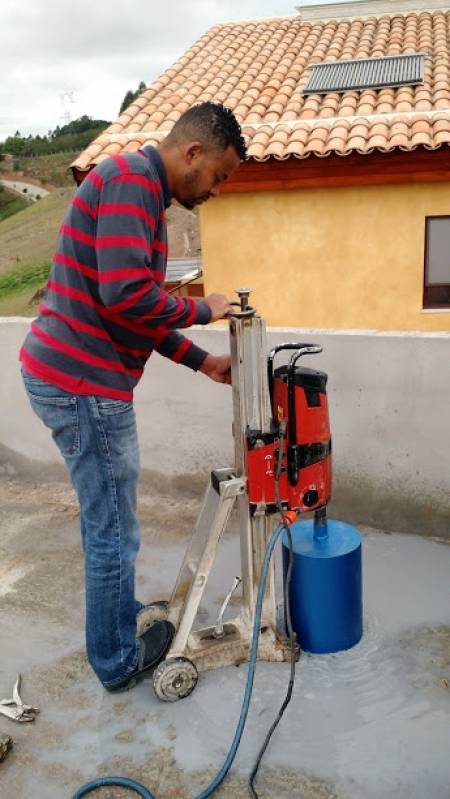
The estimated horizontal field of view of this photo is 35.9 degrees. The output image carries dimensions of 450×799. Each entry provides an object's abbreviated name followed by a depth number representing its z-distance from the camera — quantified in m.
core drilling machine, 2.38
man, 2.04
